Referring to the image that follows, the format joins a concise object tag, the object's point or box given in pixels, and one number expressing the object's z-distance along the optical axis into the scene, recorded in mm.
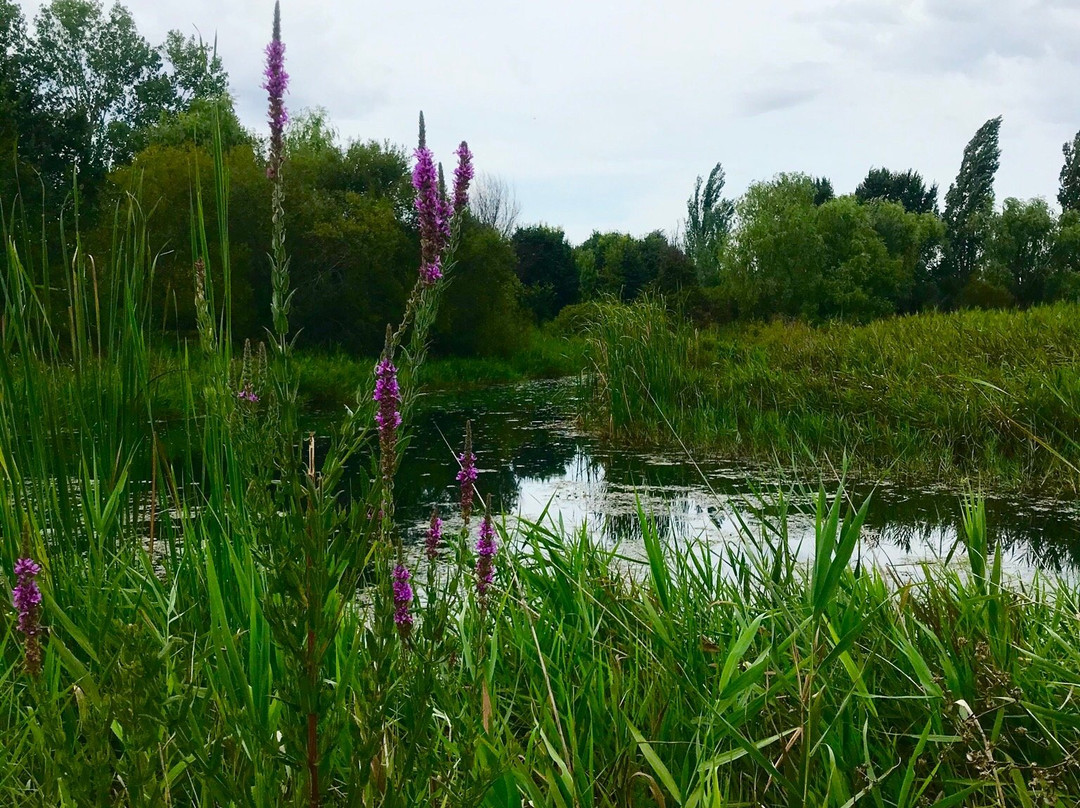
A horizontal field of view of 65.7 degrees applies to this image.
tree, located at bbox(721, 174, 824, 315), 30531
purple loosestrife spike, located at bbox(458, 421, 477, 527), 1677
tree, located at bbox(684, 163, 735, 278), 39938
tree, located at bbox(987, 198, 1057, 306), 35719
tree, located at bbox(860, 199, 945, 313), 34875
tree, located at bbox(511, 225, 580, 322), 30547
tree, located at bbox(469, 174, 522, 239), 33719
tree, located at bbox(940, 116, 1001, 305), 36969
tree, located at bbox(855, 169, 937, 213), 43781
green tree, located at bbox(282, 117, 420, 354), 15500
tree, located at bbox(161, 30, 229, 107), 28391
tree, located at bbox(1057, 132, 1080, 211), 41594
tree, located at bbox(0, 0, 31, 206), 15250
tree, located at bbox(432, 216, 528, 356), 18547
